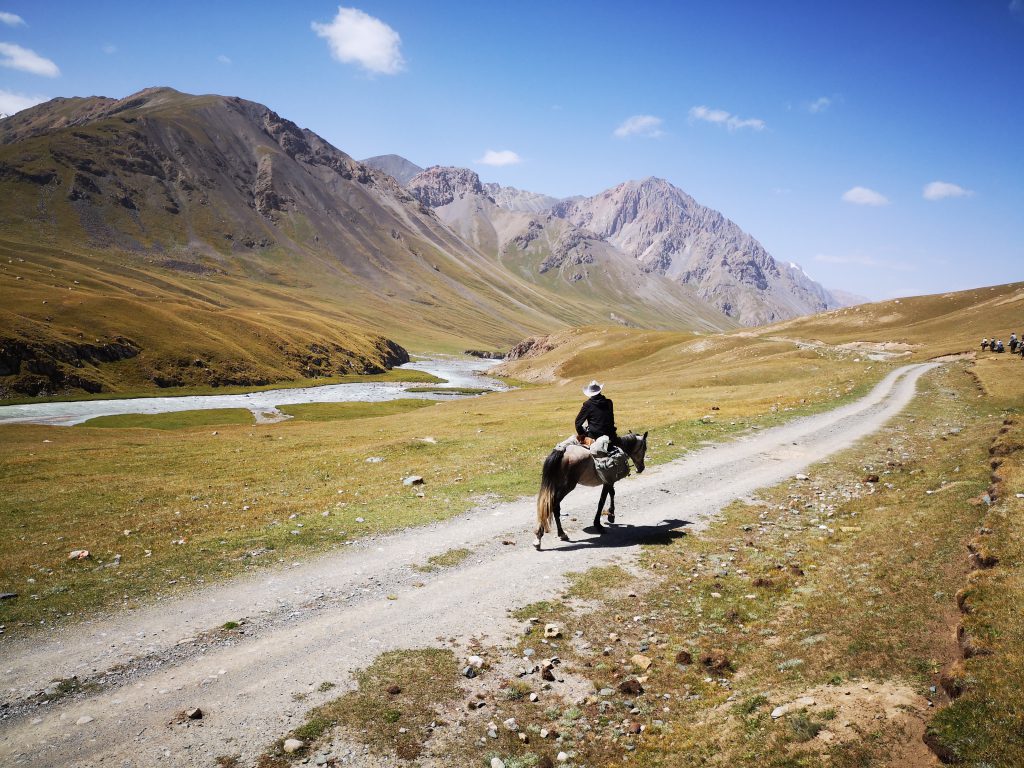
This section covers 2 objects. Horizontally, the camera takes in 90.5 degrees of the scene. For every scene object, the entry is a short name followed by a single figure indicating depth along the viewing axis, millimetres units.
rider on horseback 17812
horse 17031
